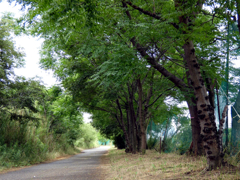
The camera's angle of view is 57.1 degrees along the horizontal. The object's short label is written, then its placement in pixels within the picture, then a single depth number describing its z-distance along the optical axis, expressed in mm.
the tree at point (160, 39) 5004
